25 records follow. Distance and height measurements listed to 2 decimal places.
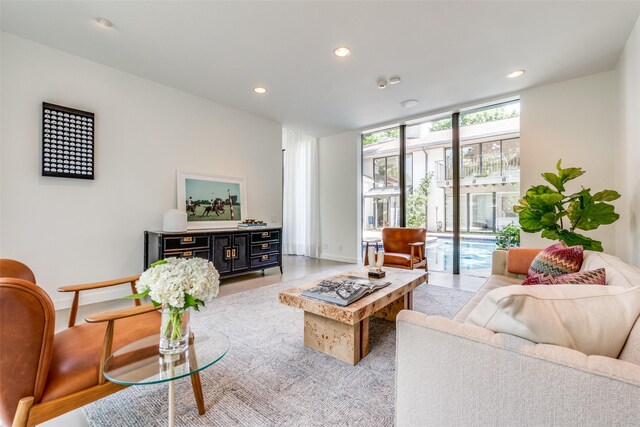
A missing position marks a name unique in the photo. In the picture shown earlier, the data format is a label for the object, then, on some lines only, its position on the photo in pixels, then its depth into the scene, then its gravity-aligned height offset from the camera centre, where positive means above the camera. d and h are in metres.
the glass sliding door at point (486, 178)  4.18 +0.62
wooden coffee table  1.80 -0.76
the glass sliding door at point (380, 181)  5.38 +0.74
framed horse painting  4.01 +0.27
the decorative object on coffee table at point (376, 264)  2.46 -0.44
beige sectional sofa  0.67 -0.45
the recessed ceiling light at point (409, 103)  4.24 +1.79
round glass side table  1.11 -0.64
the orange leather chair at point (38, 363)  0.96 -0.59
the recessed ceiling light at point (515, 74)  3.37 +1.79
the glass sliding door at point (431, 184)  4.75 +0.60
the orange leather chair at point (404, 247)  3.86 -0.47
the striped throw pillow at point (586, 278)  1.31 -0.30
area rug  1.40 -1.02
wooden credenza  3.38 -0.41
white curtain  6.34 +0.52
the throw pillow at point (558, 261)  1.91 -0.32
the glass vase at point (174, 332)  1.21 -0.53
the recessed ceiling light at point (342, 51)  2.90 +1.78
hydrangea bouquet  1.11 -0.30
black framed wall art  2.88 +0.82
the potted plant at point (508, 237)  4.13 -0.31
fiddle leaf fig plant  2.62 +0.05
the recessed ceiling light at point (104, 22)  2.50 +1.80
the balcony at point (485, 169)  4.17 +0.76
